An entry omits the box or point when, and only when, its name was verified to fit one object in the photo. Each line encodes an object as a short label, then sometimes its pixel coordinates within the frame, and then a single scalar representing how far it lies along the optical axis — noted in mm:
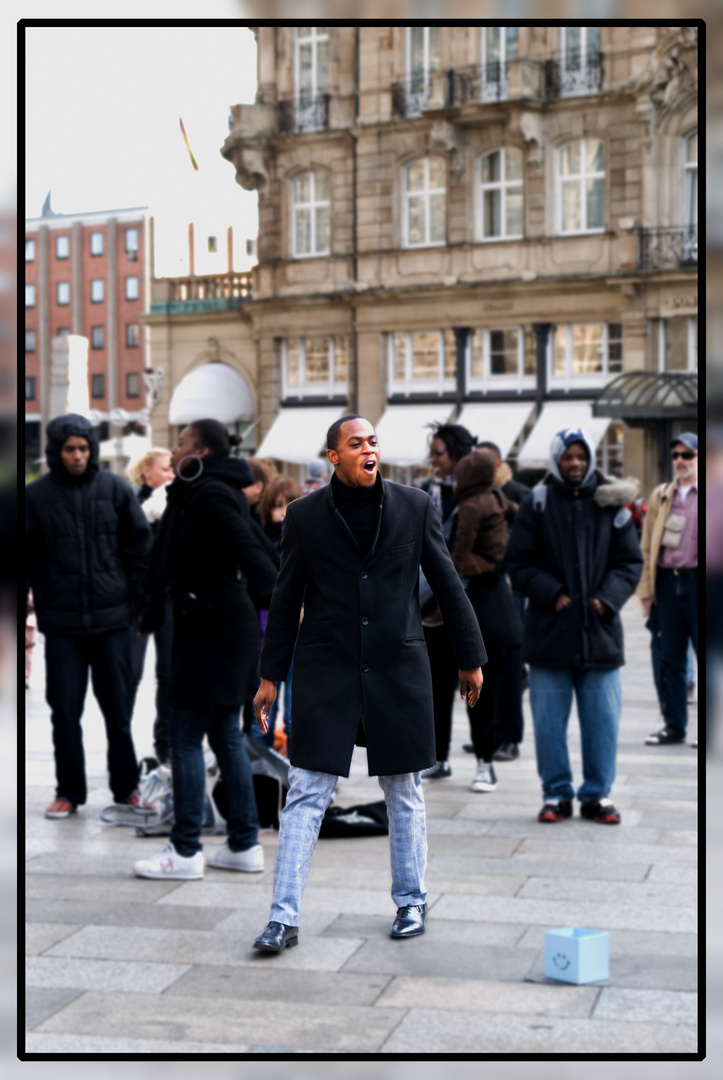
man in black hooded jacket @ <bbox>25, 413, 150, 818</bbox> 8539
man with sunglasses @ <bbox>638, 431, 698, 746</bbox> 10617
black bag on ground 8305
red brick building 89562
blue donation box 5797
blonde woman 10312
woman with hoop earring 6988
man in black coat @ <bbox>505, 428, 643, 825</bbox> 8297
